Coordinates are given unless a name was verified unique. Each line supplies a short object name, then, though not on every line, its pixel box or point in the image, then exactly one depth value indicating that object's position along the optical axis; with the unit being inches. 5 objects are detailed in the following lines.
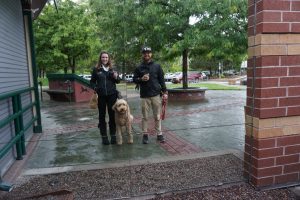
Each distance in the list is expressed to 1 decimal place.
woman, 204.4
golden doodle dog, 198.8
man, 209.5
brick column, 119.4
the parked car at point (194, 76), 1345.5
